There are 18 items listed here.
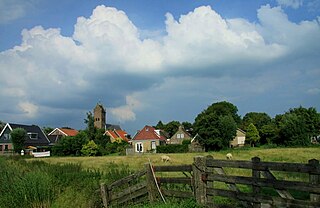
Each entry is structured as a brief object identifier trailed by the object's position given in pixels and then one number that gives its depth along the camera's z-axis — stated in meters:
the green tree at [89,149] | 58.12
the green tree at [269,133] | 72.34
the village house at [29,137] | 71.62
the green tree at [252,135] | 79.88
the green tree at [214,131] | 61.69
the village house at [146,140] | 74.19
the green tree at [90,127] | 75.53
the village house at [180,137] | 82.25
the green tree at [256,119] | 92.56
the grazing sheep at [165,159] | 33.28
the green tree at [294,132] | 63.00
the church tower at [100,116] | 114.94
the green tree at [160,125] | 116.34
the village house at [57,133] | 87.69
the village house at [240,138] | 88.45
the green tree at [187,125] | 118.18
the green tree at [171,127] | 114.94
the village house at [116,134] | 95.44
